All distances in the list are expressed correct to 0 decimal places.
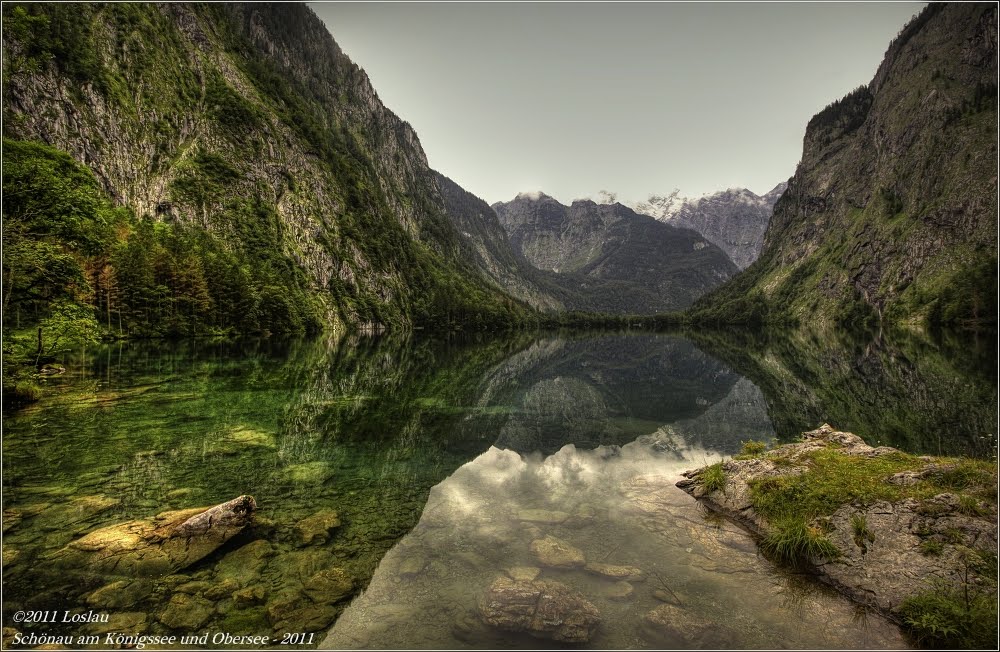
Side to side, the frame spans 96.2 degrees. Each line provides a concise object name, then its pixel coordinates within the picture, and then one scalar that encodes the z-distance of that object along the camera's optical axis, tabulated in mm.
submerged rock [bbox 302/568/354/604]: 9953
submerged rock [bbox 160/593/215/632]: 8805
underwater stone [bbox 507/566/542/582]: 10812
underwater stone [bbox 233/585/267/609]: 9547
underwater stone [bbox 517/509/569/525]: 14297
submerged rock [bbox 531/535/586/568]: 11617
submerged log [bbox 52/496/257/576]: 10456
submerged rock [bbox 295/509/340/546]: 12601
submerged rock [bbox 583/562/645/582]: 10953
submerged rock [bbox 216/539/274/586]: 10414
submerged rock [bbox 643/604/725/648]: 8742
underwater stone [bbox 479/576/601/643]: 8953
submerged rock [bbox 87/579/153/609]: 9180
